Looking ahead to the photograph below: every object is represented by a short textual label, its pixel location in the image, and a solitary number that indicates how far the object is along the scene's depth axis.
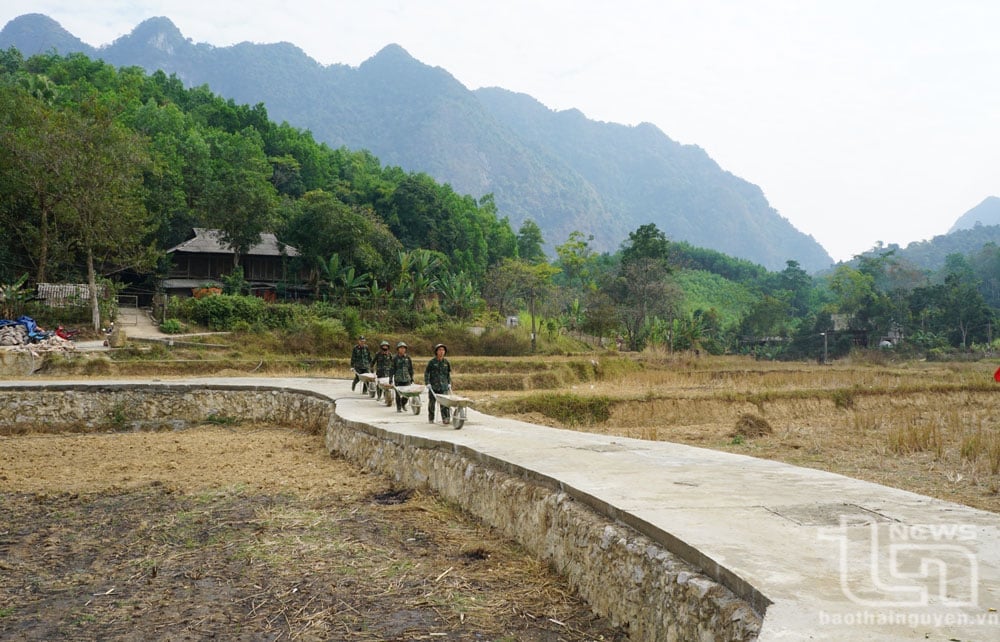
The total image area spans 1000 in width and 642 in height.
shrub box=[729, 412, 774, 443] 13.71
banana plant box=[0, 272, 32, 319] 28.14
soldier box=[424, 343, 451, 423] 10.73
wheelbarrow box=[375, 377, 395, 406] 13.74
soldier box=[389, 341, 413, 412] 12.19
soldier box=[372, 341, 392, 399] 14.46
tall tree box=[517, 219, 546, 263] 70.75
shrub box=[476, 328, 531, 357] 33.59
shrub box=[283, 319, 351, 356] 30.00
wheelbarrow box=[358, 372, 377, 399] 14.69
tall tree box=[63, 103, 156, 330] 29.22
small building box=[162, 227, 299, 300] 38.66
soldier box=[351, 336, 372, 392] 15.95
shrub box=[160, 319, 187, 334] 30.14
